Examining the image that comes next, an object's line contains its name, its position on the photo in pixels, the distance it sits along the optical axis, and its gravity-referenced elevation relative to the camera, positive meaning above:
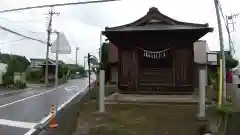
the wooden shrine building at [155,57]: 9.48 +0.84
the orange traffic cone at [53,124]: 6.50 -2.04
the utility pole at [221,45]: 8.09 +1.32
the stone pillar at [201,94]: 6.39 -0.86
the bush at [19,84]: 20.23 -1.41
